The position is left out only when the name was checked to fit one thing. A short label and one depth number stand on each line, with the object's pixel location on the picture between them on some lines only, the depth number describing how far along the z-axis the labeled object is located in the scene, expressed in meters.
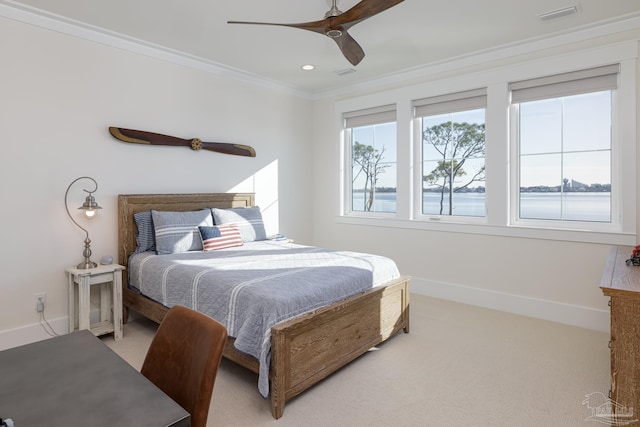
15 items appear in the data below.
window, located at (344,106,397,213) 4.79
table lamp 3.09
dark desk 0.86
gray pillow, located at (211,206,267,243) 3.94
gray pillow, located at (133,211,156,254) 3.52
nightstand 2.96
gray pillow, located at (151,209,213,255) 3.44
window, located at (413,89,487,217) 4.05
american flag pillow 3.59
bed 2.07
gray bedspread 2.14
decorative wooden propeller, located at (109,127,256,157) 3.47
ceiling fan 2.14
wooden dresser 1.60
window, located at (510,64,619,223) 3.33
